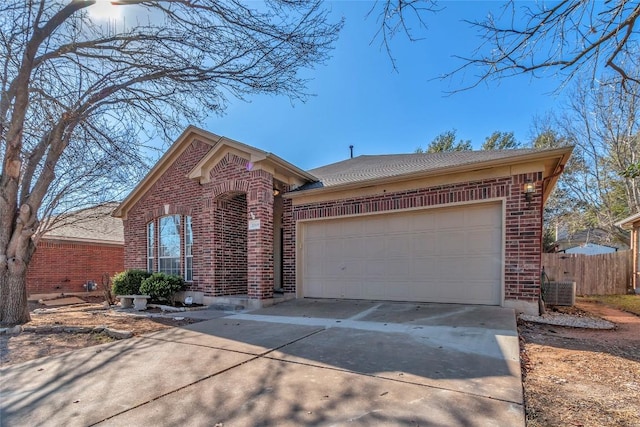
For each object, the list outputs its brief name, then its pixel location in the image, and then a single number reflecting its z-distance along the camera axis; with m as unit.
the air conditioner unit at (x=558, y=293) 8.32
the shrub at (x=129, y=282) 10.03
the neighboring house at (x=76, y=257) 14.88
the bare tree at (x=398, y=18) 3.47
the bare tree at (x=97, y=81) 5.62
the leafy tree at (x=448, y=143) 27.38
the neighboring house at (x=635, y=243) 12.70
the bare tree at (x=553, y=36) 3.32
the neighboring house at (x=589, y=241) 20.14
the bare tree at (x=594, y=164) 15.73
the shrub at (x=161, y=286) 9.42
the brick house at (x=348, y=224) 6.70
